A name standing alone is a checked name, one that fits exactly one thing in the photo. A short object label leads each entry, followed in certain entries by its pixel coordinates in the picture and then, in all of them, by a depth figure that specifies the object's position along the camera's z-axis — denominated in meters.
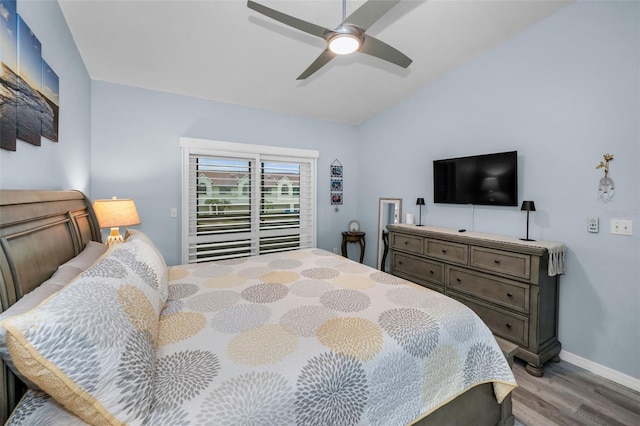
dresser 2.12
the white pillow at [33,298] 0.65
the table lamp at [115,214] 2.32
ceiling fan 1.53
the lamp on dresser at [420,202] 3.40
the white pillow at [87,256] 1.28
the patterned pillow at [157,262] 1.46
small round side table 4.36
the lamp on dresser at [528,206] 2.33
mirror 3.99
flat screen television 2.56
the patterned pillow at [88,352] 0.64
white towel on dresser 2.13
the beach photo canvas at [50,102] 1.52
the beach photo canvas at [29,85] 1.23
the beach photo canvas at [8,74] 1.07
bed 0.71
